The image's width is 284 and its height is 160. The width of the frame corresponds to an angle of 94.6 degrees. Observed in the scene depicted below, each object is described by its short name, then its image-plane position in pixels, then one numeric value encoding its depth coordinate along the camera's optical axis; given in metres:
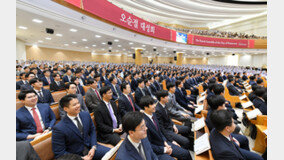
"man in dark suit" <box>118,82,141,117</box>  3.13
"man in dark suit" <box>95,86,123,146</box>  2.36
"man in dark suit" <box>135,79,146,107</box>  4.24
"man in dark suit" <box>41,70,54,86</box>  5.54
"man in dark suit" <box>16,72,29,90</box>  4.51
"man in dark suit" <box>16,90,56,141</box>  2.11
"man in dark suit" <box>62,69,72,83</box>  5.88
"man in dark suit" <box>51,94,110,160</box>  1.72
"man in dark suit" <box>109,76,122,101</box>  4.84
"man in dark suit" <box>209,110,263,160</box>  1.52
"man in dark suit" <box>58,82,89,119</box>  2.77
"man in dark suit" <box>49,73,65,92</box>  4.73
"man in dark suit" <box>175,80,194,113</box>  4.23
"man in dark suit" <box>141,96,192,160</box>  2.02
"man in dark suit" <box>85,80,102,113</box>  3.50
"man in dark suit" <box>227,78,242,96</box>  5.67
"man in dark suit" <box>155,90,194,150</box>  2.47
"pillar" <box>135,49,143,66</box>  16.70
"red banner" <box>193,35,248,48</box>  17.58
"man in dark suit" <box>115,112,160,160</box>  1.37
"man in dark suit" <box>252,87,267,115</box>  3.04
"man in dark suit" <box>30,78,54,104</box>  3.36
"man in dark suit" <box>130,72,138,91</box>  6.53
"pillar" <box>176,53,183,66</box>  21.90
